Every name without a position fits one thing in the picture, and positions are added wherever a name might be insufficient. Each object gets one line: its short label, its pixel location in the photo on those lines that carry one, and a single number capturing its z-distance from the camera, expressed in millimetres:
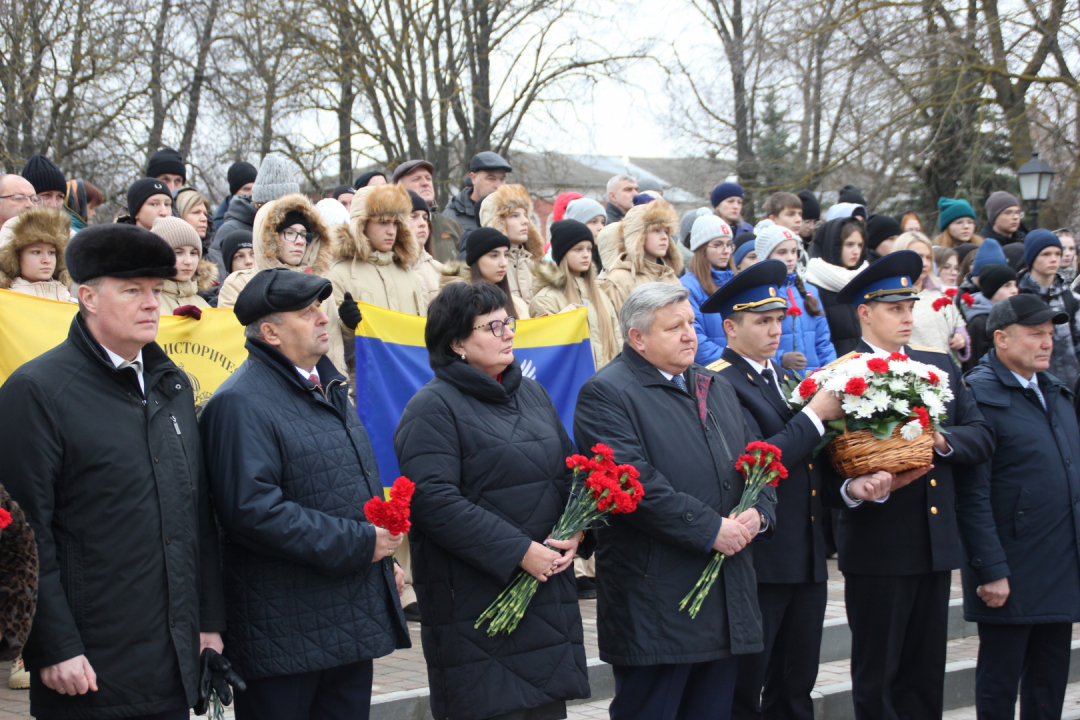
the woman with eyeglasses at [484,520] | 3877
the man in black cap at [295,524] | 3555
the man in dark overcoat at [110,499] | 3117
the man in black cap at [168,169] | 9148
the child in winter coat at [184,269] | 6160
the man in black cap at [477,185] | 9094
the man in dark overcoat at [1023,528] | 5191
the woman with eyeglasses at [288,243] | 6332
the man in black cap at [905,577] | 4922
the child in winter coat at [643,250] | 7508
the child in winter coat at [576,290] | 7195
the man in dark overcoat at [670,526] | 4078
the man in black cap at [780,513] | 4645
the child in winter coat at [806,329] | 6898
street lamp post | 14844
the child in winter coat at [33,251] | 5641
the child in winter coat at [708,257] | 7301
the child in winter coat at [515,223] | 7639
